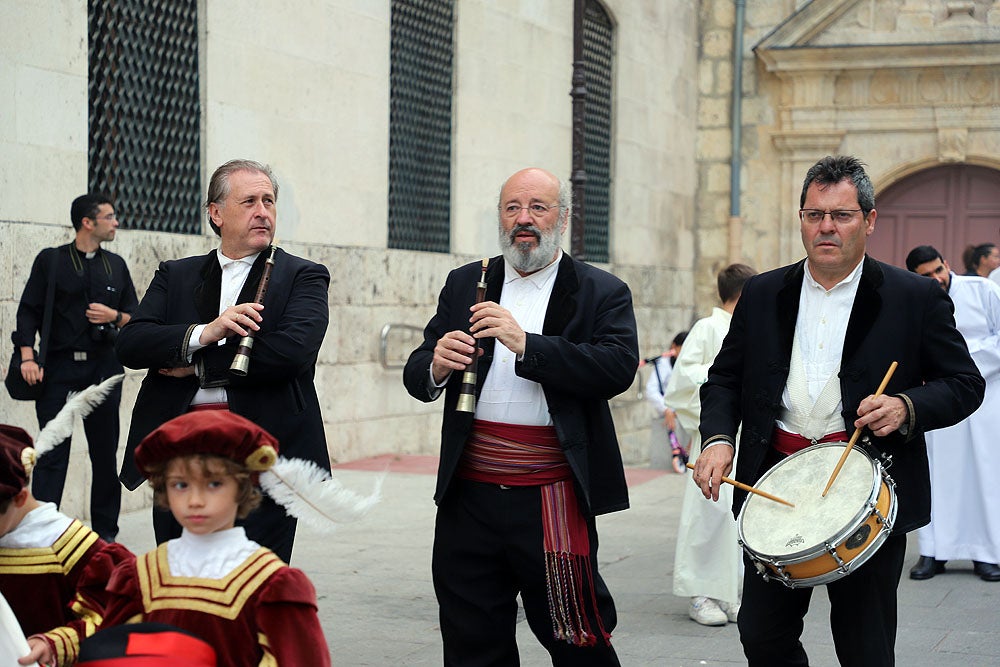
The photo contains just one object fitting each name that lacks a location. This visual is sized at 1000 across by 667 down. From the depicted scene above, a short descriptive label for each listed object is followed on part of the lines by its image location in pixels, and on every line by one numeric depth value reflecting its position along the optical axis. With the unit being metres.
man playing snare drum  4.09
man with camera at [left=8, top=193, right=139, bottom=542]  7.97
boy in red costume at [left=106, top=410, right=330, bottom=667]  3.01
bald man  4.23
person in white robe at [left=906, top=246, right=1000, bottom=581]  7.84
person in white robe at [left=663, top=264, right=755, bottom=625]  6.60
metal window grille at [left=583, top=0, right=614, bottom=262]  16.97
